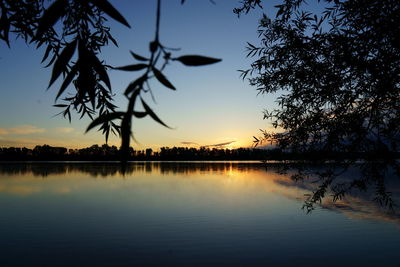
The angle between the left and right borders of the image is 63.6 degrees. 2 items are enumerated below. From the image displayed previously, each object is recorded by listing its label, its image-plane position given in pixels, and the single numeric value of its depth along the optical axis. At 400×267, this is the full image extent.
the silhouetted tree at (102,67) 1.05
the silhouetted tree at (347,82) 5.89
